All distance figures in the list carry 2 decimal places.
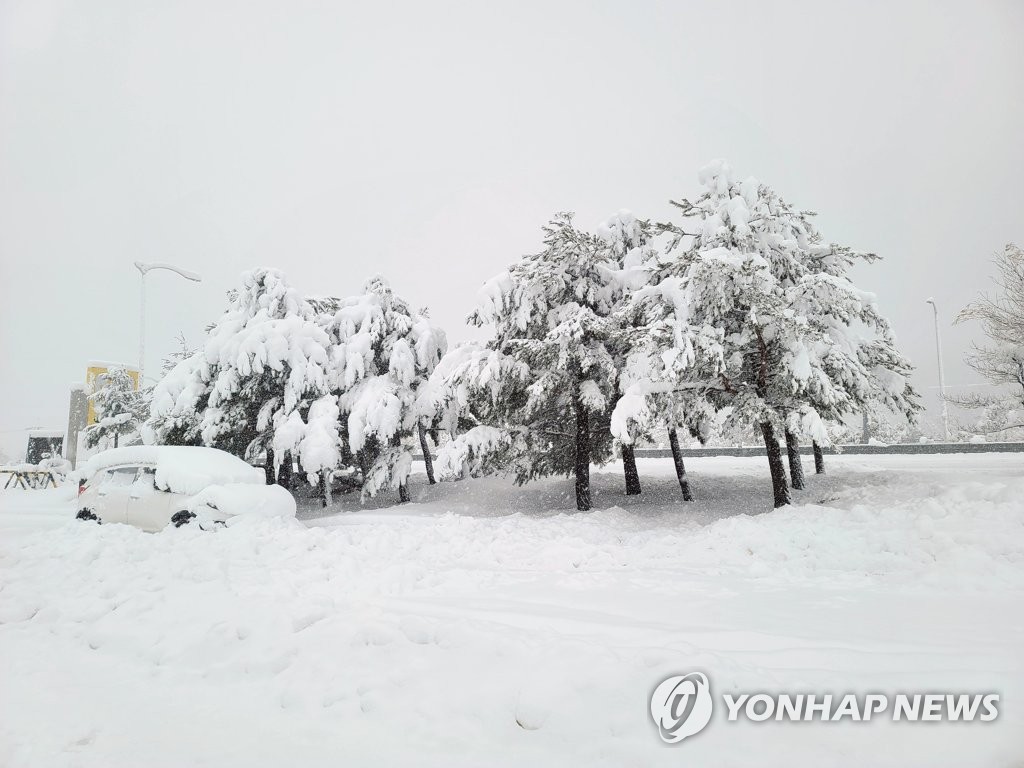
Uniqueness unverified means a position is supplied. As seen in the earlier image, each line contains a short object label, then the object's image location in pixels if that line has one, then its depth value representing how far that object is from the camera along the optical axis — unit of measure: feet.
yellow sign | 76.32
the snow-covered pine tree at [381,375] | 54.08
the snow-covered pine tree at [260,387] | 53.78
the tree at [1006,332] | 44.14
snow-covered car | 33.09
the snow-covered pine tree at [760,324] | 36.04
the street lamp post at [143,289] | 72.64
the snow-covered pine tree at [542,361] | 43.80
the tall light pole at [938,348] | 91.62
